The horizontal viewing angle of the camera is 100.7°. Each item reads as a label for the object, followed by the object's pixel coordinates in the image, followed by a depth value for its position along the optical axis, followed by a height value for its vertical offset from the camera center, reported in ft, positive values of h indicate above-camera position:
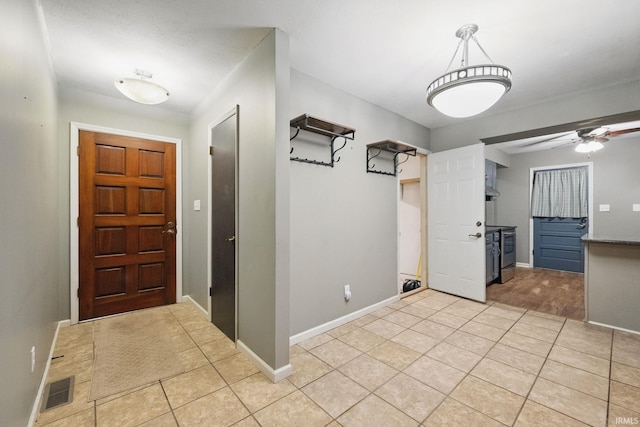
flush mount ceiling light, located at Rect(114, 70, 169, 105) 7.47 +3.58
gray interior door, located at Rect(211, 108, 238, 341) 8.05 -0.39
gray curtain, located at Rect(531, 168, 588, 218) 16.88 +1.36
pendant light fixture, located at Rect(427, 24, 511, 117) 5.25 +2.64
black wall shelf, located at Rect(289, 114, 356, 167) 7.48 +2.58
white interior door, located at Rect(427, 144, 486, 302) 11.43 -0.37
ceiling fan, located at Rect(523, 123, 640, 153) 12.01 +3.70
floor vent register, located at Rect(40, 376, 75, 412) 5.45 -3.93
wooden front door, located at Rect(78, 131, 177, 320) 9.52 -0.43
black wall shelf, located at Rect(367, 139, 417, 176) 10.20 +2.60
